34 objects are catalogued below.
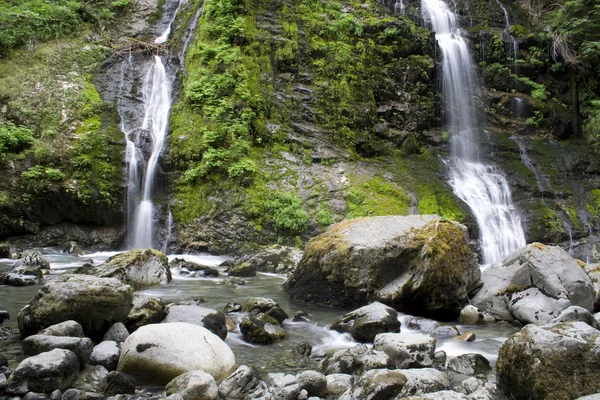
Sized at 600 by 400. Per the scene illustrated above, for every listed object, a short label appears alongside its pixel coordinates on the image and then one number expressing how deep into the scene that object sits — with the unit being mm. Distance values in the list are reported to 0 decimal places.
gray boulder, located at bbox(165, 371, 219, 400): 4141
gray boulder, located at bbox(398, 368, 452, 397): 4289
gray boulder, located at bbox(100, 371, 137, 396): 4305
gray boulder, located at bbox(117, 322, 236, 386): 4605
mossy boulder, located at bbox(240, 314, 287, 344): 5938
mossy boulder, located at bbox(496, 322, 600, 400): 3941
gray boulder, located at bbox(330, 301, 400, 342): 6168
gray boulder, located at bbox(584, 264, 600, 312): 7926
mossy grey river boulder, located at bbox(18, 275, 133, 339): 5359
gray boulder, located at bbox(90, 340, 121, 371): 4828
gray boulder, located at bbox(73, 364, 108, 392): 4352
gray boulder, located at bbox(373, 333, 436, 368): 5086
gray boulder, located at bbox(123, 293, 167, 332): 5918
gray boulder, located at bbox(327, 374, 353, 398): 4449
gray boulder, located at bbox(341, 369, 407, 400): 4172
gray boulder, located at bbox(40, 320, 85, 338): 5086
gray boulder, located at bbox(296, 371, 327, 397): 4367
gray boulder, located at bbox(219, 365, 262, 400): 4301
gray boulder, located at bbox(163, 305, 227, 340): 5965
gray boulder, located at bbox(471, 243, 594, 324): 7238
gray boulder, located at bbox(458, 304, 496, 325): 7184
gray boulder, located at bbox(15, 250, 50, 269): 9980
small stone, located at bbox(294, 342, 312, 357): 5586
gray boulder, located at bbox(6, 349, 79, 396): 4094
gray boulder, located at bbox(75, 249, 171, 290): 8383
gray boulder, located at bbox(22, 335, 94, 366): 4742
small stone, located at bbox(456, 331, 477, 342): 6180
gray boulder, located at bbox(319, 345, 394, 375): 4902
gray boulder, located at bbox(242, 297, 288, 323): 6880
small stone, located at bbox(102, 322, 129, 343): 5500
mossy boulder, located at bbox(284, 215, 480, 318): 7469
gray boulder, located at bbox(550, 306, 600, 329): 5859
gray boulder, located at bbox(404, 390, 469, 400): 3788
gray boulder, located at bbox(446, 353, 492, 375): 5031
